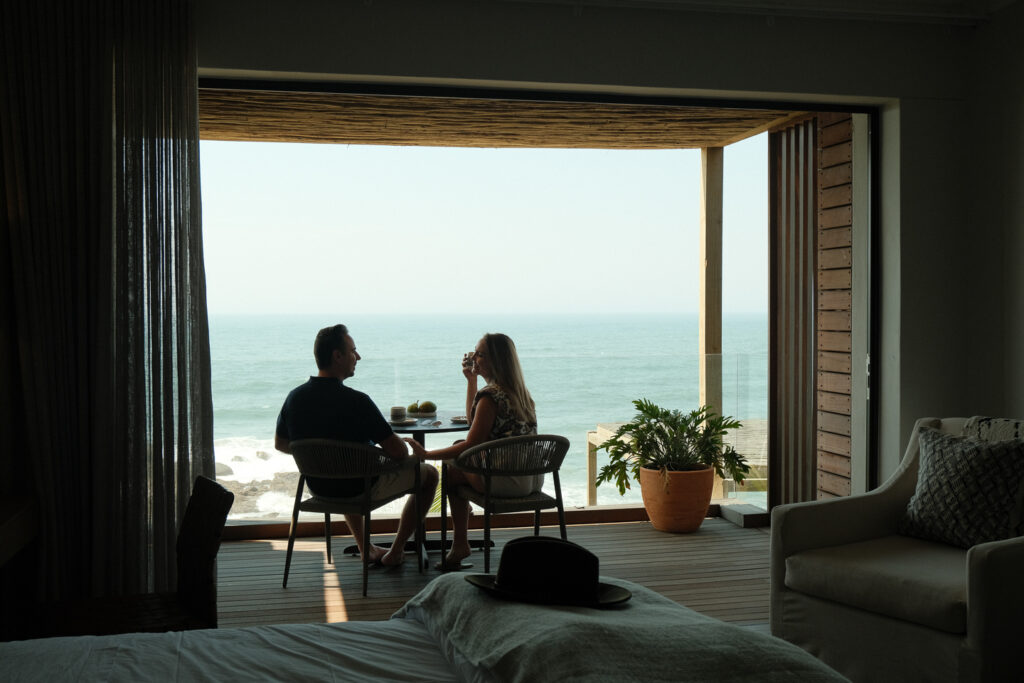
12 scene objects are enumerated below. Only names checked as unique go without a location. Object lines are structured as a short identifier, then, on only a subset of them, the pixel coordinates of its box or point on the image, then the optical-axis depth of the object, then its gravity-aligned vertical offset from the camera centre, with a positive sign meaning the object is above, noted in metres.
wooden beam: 6.38 +0.47
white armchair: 2.57 -0.91
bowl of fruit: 4.99 -0.56
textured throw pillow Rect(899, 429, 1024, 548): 2.98 -0.64
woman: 4.38 -0.53
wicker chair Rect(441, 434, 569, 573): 4.21 -0.73
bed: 1.61 -0.69
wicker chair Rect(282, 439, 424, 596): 4.05 -0.74
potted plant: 5.32 -0.94
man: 4.21 -0.49
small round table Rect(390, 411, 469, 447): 4.57 -0.61
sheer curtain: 3.57 +0.14
